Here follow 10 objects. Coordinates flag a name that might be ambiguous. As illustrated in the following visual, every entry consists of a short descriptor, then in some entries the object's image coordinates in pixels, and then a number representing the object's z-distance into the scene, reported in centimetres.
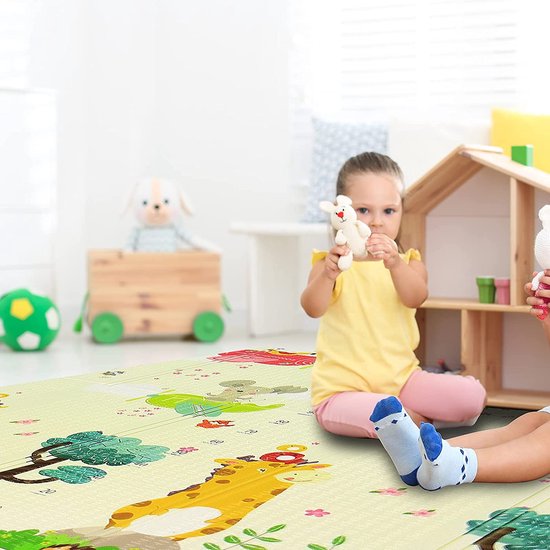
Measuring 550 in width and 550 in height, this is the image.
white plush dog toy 355
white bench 359
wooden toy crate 343
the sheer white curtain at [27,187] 349
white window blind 371
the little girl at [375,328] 182
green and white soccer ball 324
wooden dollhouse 209
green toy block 215
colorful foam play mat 126
